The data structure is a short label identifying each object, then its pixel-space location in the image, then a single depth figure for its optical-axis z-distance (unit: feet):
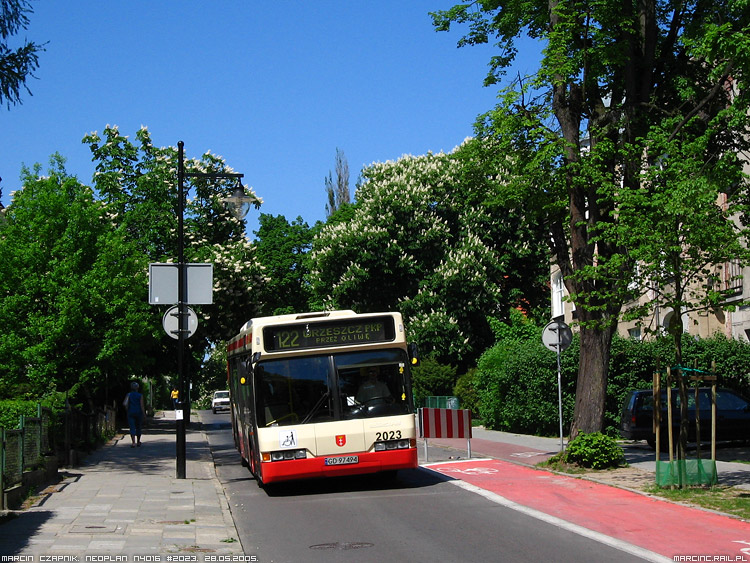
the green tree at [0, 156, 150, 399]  85.66
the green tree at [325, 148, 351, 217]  239.09
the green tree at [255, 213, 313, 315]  152.46
